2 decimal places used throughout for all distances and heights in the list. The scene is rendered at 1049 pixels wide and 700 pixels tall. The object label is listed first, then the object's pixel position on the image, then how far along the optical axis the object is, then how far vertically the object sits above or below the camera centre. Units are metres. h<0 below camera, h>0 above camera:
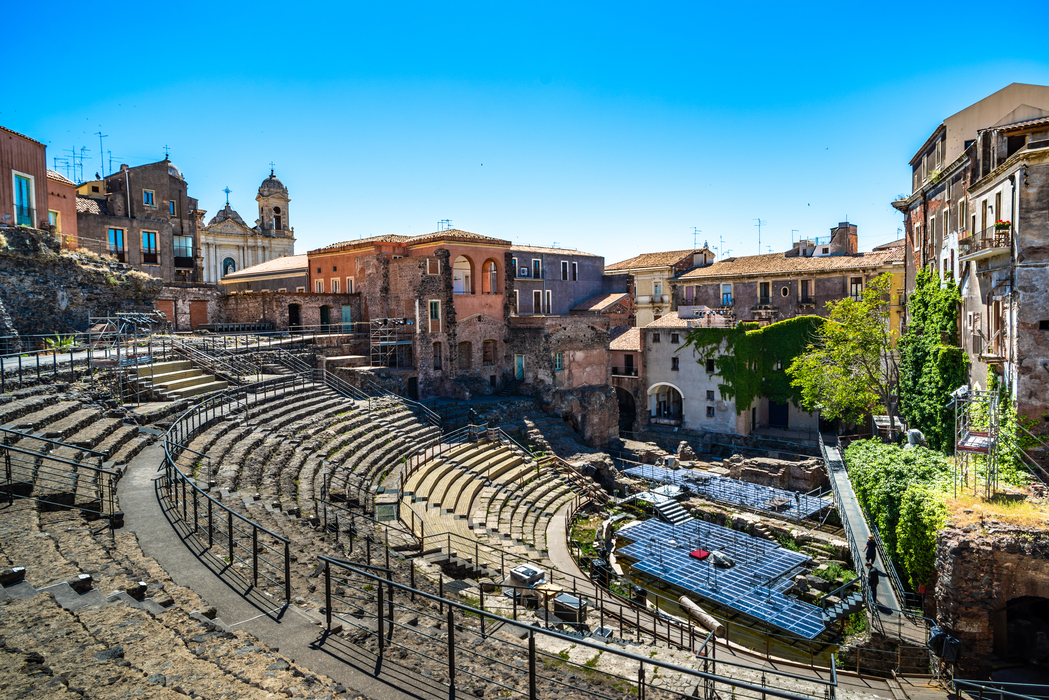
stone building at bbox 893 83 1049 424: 16.67 +2.95
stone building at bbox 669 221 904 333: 39.06 +3.47
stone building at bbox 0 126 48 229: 22.33 +6.67
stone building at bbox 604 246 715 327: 48.34 +4.71
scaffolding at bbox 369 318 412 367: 32.28 -0.06
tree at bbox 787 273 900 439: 28.09 -1.88
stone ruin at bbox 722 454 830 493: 29.88 -7.34
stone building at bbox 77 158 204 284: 36.44 +8.02
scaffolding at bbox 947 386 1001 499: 15.40 -3.14
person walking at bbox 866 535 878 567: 17.33 -6.54
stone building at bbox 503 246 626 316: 43.28 +4.28
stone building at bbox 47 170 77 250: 28.91 +7.26
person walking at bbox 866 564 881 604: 16.47 -7.08
